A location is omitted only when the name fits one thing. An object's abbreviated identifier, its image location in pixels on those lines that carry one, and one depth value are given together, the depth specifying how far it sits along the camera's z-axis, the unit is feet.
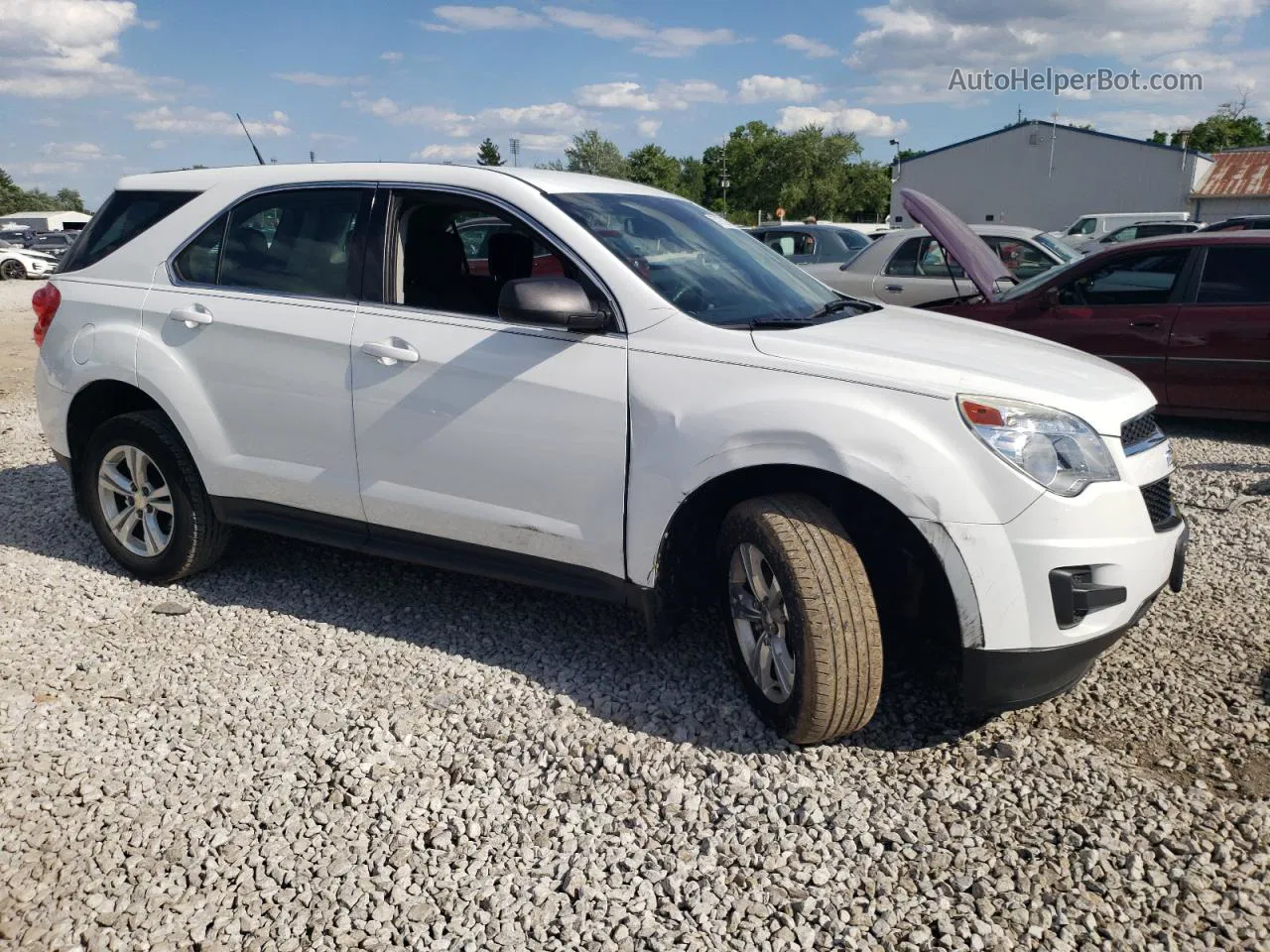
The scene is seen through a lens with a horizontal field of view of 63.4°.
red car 24.11
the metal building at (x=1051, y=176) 150.20
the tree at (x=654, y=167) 308.69
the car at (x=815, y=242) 45.52
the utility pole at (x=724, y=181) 289.45
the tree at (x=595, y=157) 272.31
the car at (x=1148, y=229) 73.00
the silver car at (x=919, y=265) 33.06
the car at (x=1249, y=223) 65.94
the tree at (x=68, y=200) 366.10
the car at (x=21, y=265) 97.45
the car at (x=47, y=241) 125.91
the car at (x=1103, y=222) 86.63
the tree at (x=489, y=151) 275.80
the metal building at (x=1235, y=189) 144.66
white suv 9.77
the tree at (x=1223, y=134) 250.31
